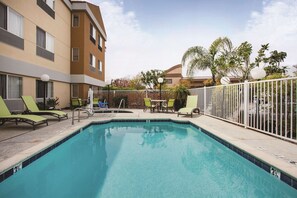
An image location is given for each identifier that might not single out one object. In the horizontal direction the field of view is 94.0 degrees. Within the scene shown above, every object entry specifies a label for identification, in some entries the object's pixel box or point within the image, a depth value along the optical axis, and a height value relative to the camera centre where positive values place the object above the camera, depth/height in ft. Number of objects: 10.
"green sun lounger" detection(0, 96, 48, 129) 14.84 -2.11
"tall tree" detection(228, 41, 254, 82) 37.82 +10.57
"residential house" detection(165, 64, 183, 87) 97.96 +15.91
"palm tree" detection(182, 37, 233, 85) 41.03 +13.28
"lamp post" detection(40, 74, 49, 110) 22.45 +3.24
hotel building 21.34 +10.52
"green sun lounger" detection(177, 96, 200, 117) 24.21 -1.45
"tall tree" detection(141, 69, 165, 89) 86.86 +13.54
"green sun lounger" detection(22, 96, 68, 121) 18.81 -1.67
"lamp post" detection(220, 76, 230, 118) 27.56 +3.72
